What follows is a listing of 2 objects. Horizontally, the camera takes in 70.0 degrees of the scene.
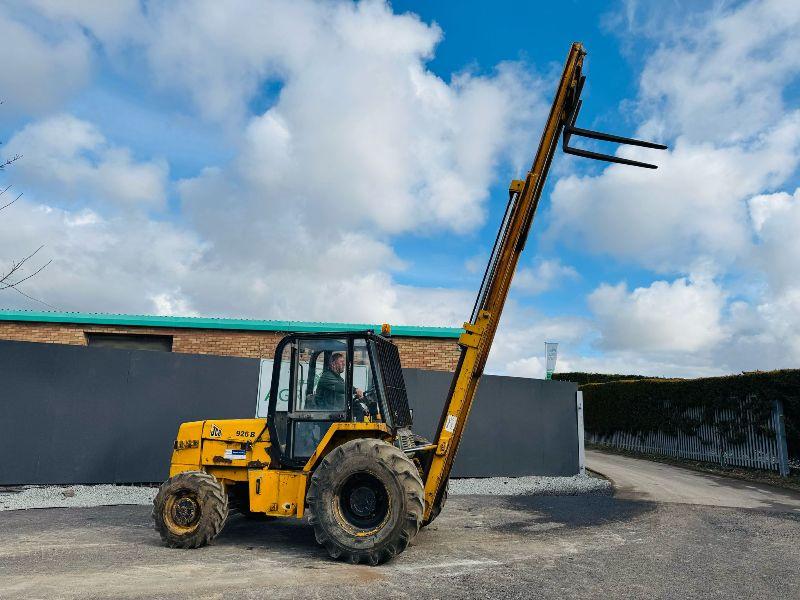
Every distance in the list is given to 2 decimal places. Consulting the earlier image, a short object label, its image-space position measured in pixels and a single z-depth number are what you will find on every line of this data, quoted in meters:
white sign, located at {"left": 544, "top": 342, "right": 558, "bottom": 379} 20.17
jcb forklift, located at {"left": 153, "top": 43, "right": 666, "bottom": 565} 5.68
